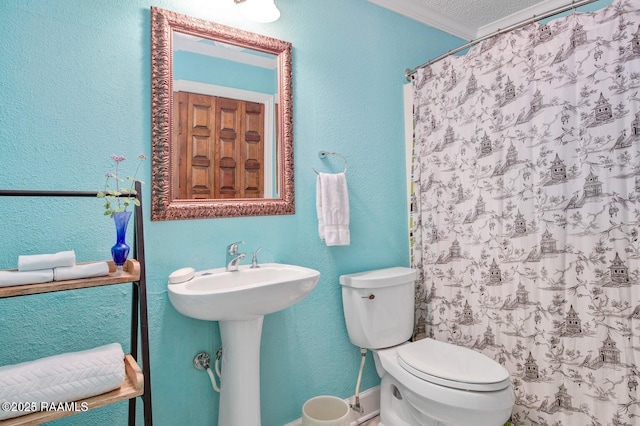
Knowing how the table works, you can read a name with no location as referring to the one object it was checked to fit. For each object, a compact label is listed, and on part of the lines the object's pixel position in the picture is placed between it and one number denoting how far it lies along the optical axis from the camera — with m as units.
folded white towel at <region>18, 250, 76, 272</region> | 0.95
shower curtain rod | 1.44
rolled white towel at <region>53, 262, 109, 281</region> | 0.97
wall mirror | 1.41
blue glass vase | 1.12
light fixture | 1.52
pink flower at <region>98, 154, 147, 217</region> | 1.29
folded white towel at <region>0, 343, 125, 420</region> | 0.89
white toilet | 1.39
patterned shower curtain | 1.37
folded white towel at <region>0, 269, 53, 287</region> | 0.90
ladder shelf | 0.90
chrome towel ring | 1.85
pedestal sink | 1.22
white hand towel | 1.78
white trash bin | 1.69
